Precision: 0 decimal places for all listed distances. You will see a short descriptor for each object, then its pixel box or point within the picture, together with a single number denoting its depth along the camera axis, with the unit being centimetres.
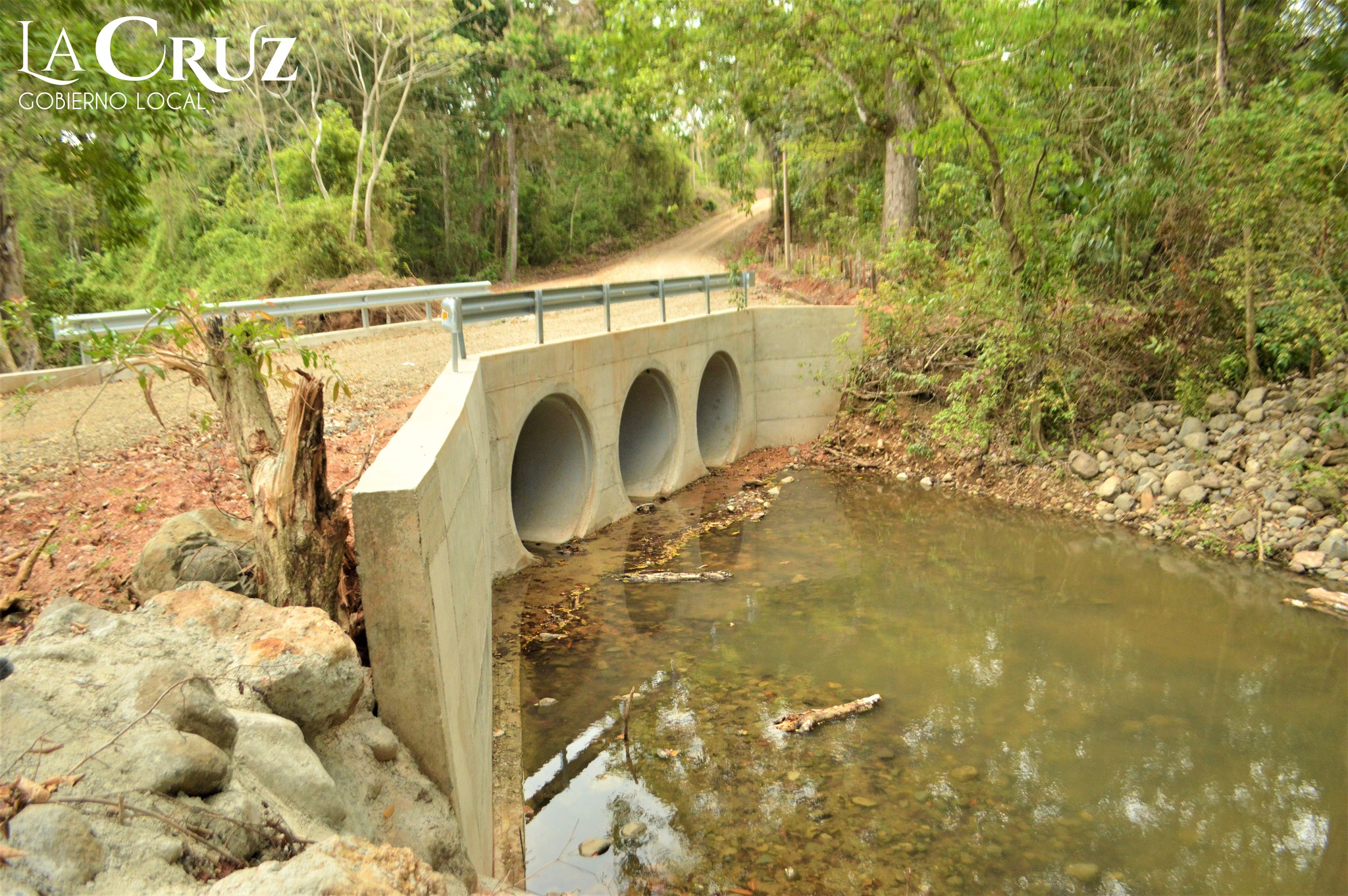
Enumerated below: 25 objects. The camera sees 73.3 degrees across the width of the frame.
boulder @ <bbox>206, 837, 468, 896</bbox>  229
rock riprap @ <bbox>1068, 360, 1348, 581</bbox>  1052
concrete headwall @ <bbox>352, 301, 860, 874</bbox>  392
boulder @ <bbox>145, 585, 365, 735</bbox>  347
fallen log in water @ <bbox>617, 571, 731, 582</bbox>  1027
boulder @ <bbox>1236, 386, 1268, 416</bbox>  1189
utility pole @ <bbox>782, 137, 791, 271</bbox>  2347
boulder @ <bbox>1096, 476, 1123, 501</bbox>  1241
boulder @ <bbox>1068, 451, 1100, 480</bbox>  1290
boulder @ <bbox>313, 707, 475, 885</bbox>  355
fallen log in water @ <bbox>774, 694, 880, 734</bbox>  699
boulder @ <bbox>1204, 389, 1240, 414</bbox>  1220
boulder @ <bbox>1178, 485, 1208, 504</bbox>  1155
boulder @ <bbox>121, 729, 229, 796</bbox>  251
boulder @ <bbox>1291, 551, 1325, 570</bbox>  1011
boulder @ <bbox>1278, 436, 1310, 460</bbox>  1088
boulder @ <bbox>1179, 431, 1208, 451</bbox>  1198
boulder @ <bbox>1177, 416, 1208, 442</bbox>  1222
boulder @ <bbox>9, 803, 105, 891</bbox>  204
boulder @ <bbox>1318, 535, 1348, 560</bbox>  1006
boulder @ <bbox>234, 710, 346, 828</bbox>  303
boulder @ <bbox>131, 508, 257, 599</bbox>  444
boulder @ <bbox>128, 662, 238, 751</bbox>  273
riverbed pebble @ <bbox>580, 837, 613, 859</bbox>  564
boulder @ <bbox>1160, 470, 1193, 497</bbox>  1175
